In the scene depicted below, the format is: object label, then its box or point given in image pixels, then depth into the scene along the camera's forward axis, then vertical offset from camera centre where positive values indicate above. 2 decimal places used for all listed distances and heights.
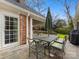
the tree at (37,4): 8.96 +4.94
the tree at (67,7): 8.61 +4.19
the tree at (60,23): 8.89 +1.21
